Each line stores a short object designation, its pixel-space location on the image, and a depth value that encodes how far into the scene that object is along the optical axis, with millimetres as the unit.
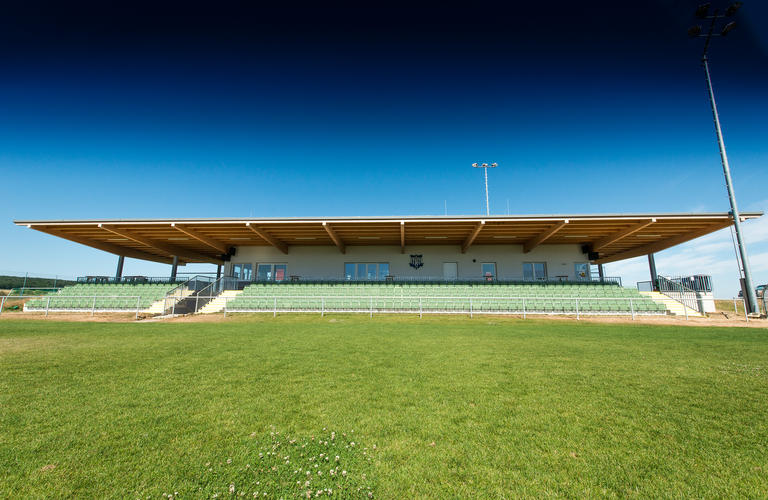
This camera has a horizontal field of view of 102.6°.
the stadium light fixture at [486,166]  25041
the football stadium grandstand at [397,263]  17422
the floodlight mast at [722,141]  14688
